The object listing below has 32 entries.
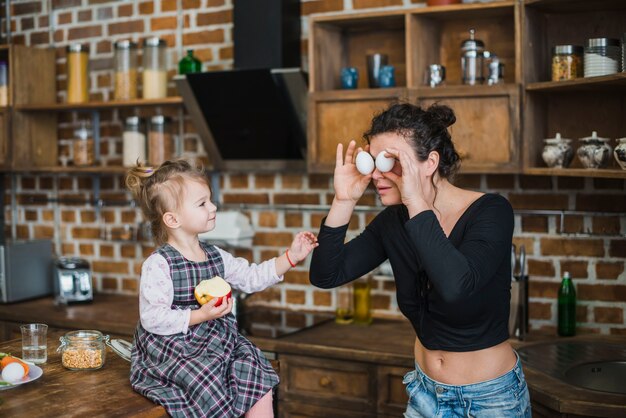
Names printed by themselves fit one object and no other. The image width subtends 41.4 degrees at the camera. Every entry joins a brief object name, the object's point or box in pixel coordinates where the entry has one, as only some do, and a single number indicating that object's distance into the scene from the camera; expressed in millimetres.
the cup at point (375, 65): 3318
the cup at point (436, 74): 3158
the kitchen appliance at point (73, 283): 3998
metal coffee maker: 3084
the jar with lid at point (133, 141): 4000
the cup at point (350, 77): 3369
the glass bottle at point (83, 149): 4184
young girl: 2090
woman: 1979
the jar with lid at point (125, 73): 3986
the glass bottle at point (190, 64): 3764
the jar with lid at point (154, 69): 3930
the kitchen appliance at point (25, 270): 4047
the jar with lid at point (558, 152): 2938
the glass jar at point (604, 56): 2779
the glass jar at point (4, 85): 4230
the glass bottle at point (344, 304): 3584
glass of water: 2277
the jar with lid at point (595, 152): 2801
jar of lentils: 2230
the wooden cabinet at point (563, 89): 2986
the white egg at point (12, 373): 2062
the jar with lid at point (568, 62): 2920
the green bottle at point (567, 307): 3172
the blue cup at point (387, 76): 3291
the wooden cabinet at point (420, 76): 3016
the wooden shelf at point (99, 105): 3840
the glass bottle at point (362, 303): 3527
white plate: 2031
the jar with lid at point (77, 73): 4129
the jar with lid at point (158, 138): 3953
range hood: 3510
